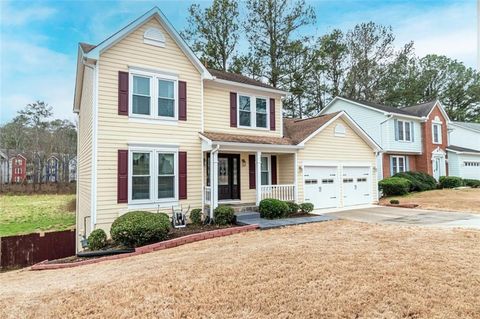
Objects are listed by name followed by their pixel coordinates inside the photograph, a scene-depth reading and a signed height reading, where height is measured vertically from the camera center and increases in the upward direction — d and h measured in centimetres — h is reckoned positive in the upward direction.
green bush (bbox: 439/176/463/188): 2328 -54
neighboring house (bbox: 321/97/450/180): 2231 +345
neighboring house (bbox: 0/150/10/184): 3667 +141
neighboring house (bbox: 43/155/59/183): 3780 +136
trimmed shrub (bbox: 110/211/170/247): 825 -143
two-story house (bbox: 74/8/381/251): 1000 +161
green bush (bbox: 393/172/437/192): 2100 -39
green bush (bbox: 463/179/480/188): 2477 -68
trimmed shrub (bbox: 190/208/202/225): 1091 -144
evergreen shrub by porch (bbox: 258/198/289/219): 1123 -121
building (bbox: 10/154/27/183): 4244 +180
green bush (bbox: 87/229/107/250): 870 -180
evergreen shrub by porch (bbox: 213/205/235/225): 1042 -135
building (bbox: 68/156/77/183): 3909 +134
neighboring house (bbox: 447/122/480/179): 2614 +214
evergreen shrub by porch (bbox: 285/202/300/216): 1209 -128
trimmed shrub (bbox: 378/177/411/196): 1953 -68
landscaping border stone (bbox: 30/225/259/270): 766 -186
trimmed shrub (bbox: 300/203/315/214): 1252 -132
